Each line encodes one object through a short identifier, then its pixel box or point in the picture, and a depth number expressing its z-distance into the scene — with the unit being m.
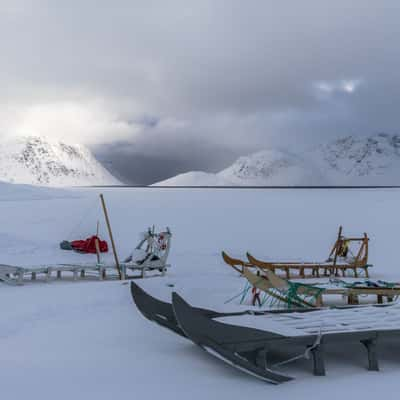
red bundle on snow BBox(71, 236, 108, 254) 16.09
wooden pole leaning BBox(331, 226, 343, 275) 12.39
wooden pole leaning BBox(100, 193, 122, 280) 11.47
